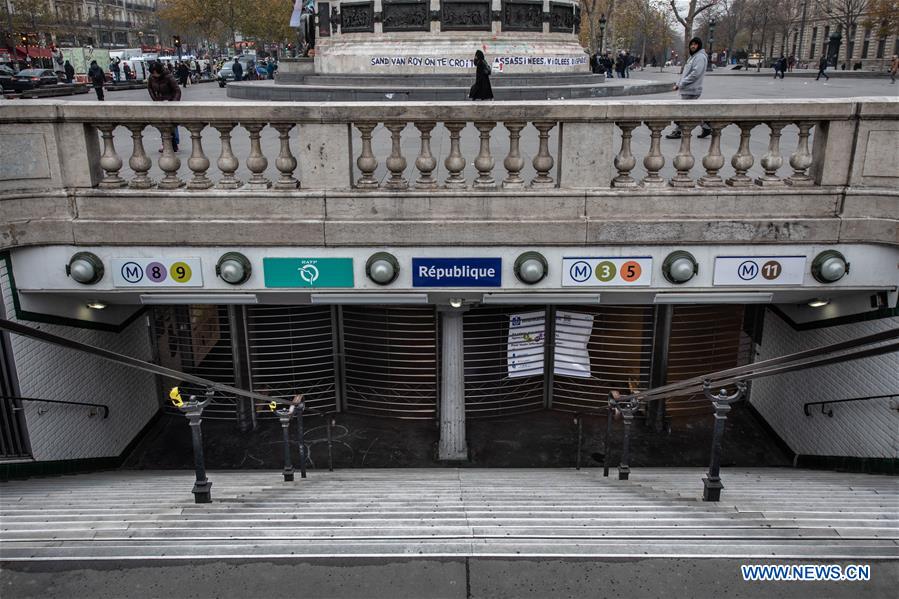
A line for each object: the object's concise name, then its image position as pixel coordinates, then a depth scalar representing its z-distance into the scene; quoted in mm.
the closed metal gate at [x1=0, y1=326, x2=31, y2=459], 7355
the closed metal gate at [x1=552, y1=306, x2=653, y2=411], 10711
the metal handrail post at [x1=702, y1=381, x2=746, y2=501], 5039
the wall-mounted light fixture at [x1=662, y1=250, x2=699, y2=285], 6992
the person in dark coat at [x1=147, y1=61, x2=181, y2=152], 12562
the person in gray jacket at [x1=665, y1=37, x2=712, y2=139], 10719
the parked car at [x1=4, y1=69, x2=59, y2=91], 35062
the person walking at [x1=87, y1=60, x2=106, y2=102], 22877
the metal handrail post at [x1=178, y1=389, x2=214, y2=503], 5188
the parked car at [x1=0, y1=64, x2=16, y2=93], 35250
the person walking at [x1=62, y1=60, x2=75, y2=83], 37688
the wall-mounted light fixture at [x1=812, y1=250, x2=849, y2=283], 6895
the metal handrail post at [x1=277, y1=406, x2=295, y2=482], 6742
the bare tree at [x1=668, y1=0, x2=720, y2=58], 41409
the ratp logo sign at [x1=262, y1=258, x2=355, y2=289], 7090
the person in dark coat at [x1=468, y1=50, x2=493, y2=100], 13516
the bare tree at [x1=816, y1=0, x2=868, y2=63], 59656
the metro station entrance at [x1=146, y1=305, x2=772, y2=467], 10680
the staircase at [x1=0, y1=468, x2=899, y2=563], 3982
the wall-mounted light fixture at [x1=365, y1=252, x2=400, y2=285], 7020
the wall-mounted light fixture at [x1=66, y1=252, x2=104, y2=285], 6949
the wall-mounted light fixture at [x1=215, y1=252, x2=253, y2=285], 7000
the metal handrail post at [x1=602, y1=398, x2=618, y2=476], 7600
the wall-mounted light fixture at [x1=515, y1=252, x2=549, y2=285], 7027
